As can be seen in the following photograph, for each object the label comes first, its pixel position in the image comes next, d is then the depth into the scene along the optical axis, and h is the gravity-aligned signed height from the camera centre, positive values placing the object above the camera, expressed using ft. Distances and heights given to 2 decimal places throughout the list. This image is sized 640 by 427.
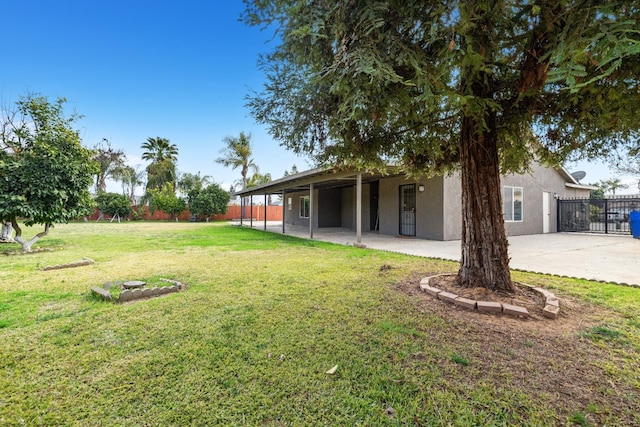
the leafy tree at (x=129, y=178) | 91.91 +12.02
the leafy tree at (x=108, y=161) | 86.28 +16.17
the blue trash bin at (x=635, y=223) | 37.27 -0.79
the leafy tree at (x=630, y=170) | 48.17 +7.88
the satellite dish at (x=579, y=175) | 58.44 +8.47
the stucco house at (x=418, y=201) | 34.45 +2.21
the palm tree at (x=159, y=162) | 90.68 +16.58
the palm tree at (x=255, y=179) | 95.90 +11.98
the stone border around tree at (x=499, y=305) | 10.50 -3.40
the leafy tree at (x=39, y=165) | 23.61 +4.13
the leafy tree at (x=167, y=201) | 79.92 +3.67
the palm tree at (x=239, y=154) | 90.85 +19.24
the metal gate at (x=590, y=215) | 45.44 +0.25
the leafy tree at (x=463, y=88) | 6.90 +3.99
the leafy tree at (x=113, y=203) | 72.95 +2.78
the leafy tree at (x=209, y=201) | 80.12 +3.99
